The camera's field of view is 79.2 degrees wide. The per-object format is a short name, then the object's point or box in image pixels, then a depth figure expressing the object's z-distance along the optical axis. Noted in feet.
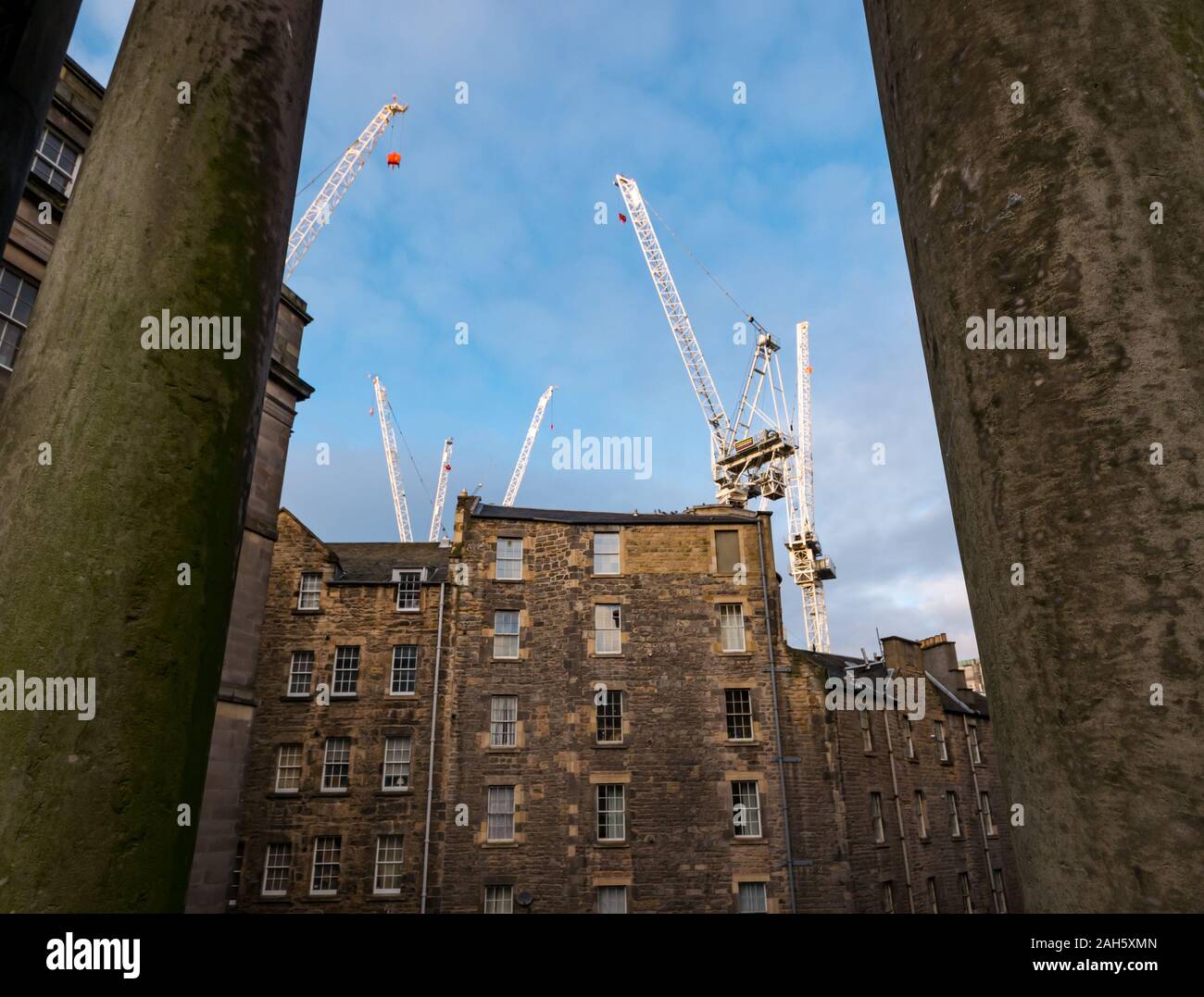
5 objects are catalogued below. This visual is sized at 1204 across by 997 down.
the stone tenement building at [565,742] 83.97
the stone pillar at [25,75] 6.75
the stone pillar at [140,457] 4.76
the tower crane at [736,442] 222.28
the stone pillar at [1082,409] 3.75
